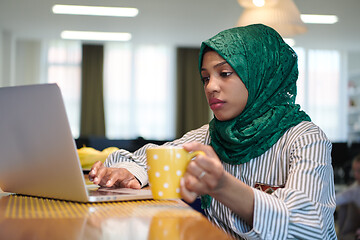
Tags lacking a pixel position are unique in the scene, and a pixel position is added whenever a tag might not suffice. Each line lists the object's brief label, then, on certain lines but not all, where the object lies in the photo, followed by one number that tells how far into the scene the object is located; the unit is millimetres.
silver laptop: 688
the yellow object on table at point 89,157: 1529
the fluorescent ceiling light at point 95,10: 6320
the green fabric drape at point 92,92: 8711
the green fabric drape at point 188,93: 9055
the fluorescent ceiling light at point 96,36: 7863
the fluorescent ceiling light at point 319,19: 6632
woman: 759
